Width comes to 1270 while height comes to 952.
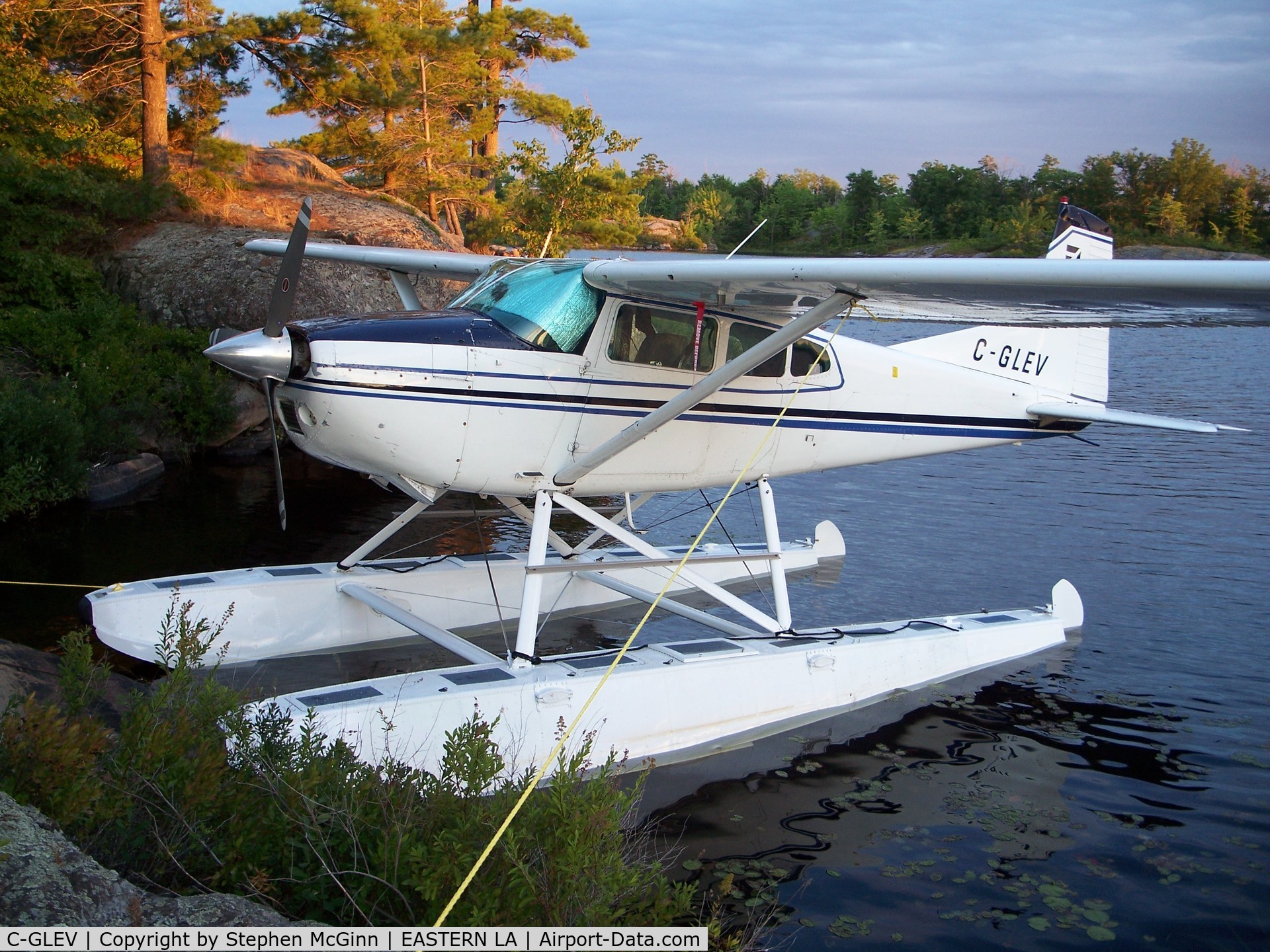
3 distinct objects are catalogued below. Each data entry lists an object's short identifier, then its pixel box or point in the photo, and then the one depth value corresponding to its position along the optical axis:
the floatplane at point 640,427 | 5.46
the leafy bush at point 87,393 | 10.71
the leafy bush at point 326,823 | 3.03
